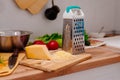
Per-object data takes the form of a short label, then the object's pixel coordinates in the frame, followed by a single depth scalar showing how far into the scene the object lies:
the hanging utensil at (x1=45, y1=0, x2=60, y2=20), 1.73
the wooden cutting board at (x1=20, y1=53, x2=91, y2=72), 1.18
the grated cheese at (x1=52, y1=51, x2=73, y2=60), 1.31
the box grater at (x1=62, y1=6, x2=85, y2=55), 1.42
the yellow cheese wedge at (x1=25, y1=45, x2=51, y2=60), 1.29
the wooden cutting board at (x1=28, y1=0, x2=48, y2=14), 1.69
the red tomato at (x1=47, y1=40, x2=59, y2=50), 1.52
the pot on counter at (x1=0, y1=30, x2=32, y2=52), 1.41
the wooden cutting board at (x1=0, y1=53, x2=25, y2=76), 1.13
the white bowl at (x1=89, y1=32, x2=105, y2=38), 1.95
